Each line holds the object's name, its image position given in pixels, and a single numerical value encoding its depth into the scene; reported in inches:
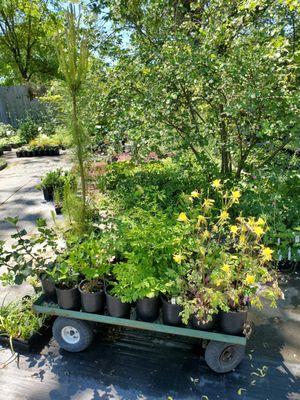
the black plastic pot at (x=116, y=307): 71.1
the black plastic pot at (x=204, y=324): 67.7
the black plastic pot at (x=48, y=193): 174.7
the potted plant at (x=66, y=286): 74.4
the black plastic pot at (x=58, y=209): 155.2
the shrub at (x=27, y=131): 354.9
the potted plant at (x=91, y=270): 73.7
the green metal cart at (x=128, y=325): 68.1
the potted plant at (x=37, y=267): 77.0
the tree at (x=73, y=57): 86.0
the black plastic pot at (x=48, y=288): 79.4
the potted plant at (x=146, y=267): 67.8
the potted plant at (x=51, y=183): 172.1
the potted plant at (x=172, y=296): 67.2
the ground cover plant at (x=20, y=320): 78.7
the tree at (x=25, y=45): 540.1
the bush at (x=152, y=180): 123.3
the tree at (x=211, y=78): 99.0
